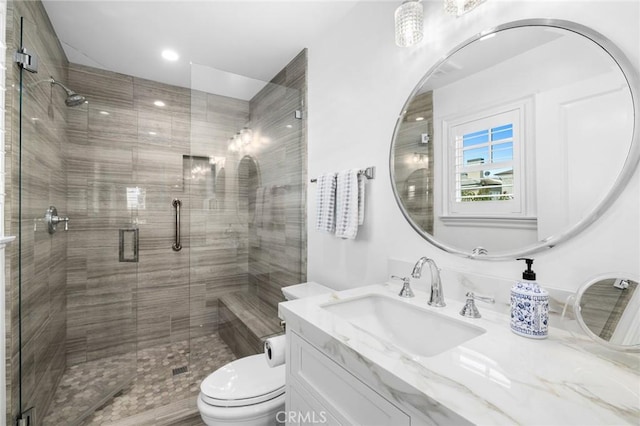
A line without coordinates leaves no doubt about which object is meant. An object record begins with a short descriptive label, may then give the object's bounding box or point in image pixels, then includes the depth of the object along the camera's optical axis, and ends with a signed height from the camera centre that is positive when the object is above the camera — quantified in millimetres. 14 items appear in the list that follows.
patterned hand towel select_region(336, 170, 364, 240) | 1580 +51
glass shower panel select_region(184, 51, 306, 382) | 2008 +39
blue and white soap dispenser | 803 -270
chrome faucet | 1099 -264
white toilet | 1311 -844
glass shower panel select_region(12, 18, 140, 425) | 1459 -226
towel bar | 1570 +225
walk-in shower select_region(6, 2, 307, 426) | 1685 -163
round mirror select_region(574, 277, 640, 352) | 715 -252
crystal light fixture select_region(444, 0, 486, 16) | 1059 +772
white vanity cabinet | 688 -501
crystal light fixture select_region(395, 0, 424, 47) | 1222 +813
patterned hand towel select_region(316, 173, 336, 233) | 1735 +60
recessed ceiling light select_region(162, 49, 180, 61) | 2221 +1241
